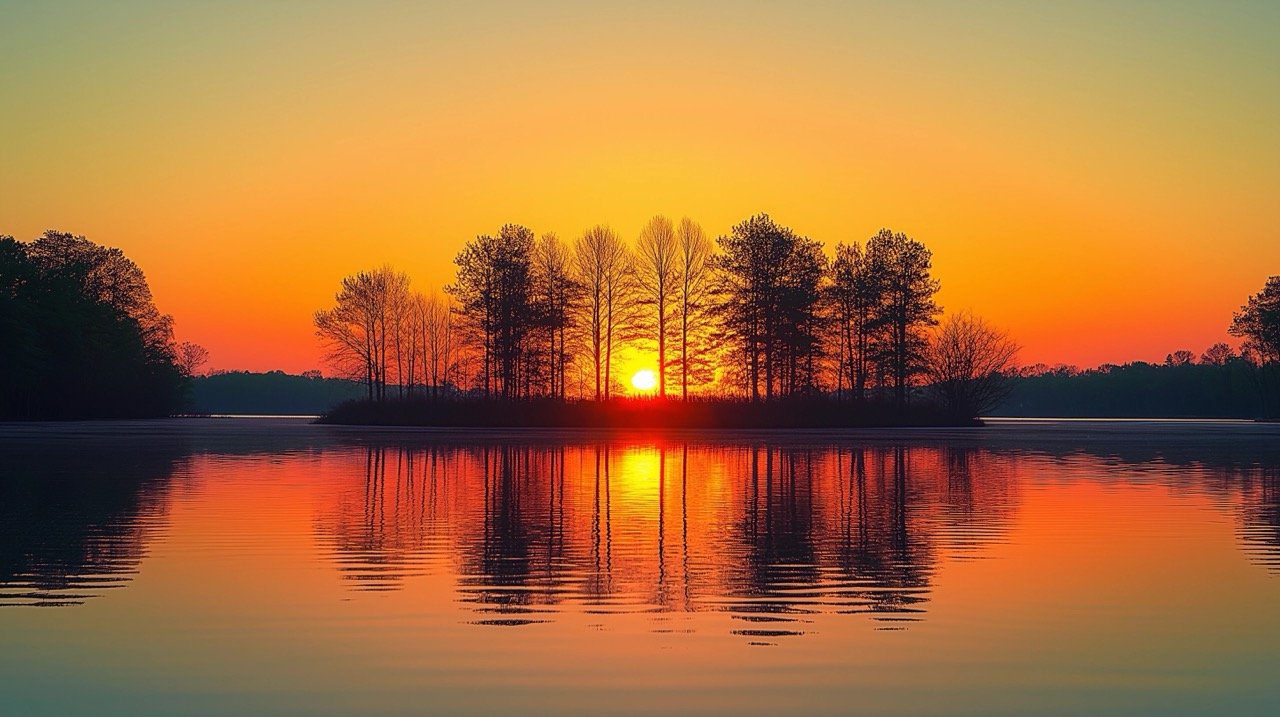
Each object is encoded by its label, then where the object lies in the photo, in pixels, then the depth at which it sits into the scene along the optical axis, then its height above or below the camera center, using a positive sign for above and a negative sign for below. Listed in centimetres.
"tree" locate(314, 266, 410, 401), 11912 +1167
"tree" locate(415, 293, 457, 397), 12912 +1039
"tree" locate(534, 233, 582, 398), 10175 +1098
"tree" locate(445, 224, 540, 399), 10131 +1102
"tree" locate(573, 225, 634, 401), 10131 +1252
